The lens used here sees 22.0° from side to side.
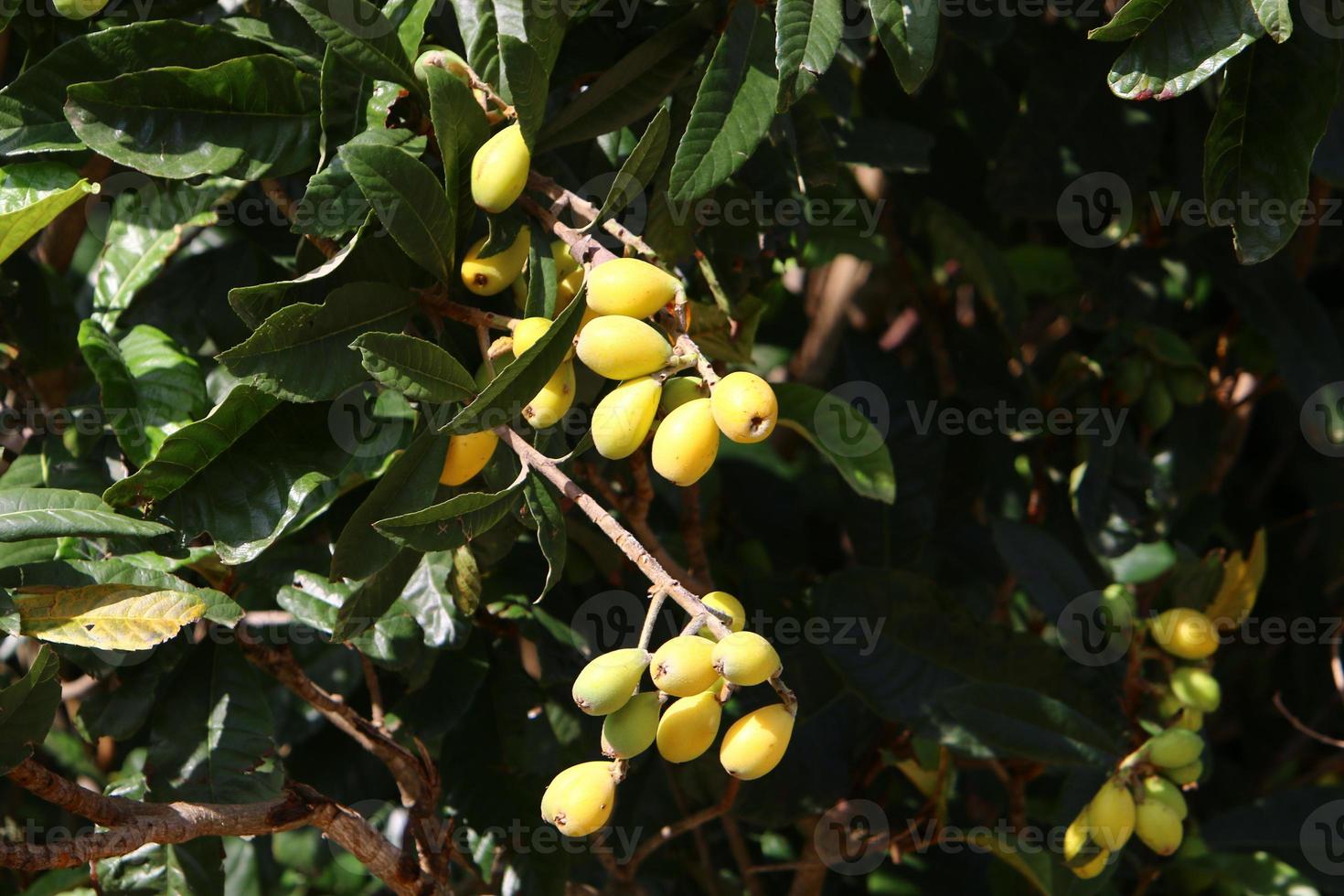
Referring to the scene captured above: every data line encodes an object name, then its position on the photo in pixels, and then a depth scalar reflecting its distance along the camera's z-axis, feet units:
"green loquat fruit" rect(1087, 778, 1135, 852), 5.74
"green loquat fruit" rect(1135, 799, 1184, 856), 5.74
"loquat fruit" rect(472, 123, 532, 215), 5.06
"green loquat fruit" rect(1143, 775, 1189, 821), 5.78
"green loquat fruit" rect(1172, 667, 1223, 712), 5.98
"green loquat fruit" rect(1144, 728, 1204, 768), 5.77
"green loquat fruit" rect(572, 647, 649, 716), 4.82
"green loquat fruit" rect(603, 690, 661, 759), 4.89
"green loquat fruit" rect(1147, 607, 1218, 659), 6.00
